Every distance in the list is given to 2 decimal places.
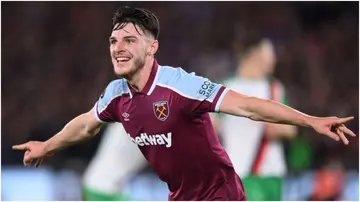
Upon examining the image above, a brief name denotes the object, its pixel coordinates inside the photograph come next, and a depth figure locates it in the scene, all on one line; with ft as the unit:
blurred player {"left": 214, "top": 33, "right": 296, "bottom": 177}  54.60
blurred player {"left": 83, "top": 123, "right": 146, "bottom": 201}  58.70
